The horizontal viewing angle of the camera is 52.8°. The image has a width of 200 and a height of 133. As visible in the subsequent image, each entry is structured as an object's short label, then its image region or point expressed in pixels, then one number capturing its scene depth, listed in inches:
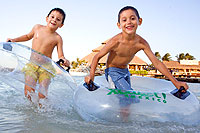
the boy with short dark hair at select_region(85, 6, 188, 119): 77.9
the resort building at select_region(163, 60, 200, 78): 1148.5
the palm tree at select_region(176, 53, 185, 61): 1979.6
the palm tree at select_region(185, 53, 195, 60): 1926.7
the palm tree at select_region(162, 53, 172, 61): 1874.1
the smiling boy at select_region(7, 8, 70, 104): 86.7
